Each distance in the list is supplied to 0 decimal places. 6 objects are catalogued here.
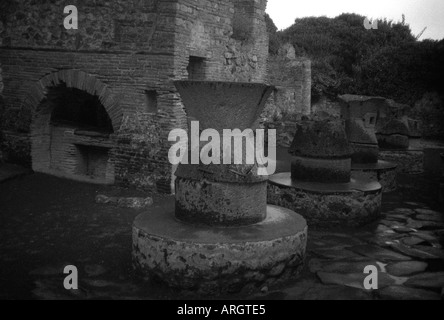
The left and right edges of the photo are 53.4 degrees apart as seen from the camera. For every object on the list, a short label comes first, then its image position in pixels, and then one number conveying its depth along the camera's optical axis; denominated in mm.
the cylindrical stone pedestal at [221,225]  3930
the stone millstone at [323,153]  6926
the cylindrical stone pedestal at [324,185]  6285
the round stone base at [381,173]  8617
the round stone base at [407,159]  10969
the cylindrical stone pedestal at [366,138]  8672
